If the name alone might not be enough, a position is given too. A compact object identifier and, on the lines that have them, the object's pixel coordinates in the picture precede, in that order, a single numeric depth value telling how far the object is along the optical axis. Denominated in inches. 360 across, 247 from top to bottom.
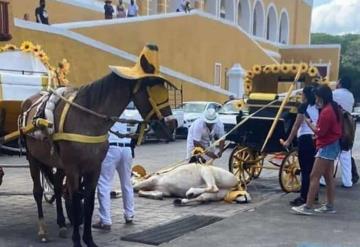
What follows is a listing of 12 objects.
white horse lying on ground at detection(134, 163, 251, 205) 387.2
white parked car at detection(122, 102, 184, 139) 903.5
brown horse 259.3
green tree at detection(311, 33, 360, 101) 2896.2
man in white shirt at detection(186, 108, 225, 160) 420.8
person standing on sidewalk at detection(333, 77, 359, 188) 438.3
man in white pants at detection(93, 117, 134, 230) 307.6
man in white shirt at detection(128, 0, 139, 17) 1190.6
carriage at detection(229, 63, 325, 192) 437.4
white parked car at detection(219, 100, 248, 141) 810.2
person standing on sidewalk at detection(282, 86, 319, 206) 384.8
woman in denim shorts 344.5
